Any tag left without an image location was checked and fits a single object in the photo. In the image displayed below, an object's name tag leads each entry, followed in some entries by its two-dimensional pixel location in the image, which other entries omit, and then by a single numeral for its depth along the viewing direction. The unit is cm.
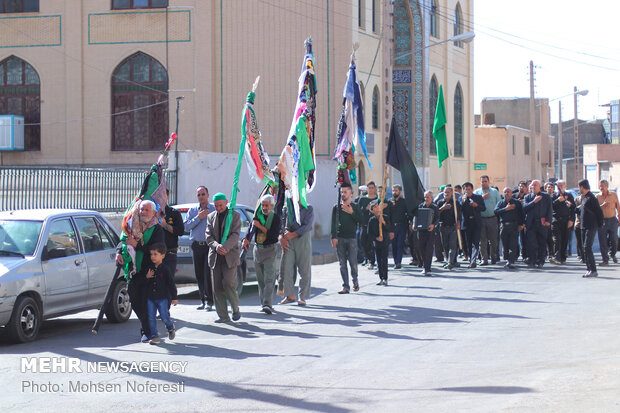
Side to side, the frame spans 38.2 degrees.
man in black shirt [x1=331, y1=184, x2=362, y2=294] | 1498
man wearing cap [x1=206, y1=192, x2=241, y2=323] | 1173
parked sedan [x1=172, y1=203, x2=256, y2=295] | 1473
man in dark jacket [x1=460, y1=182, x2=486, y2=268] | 1936
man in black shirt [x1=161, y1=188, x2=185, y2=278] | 1252
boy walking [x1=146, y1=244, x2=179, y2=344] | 1012
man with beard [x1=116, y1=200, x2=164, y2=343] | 1017
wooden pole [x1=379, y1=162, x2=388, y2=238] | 1605
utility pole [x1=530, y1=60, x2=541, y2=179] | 4147
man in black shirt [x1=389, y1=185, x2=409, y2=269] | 1966
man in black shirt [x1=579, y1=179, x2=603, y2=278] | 1742
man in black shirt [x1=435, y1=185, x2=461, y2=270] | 1916
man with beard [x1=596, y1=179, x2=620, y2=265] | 2006
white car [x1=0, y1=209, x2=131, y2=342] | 1018
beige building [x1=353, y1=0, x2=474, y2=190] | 3222
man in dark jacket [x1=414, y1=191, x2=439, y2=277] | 1802
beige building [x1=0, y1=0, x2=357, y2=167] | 3056
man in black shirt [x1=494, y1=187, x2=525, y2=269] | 1941
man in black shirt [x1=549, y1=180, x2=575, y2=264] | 2059
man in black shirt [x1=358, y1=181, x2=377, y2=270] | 1870
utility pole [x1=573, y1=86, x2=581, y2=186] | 6077
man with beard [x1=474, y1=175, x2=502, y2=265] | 2017
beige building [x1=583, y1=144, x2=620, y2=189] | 6166
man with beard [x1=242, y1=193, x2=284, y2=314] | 1272
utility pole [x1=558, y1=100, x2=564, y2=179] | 5522
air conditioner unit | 3097
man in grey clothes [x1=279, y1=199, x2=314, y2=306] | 1331
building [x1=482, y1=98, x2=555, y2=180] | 6494
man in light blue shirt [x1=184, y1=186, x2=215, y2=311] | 1289
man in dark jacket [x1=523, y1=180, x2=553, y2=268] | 1923
